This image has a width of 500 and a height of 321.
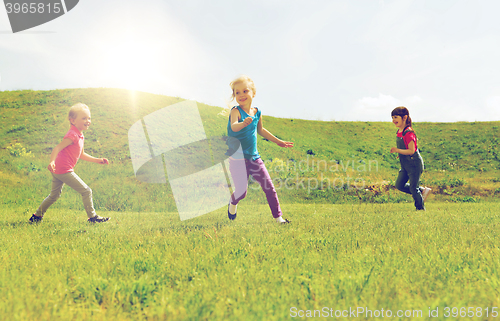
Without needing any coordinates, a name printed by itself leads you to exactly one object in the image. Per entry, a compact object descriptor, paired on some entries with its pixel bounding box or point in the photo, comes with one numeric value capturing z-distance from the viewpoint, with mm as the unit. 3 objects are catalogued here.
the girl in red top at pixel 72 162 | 5996
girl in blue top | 5527
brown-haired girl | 7547
